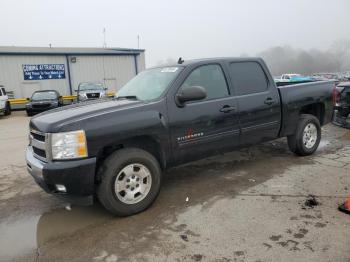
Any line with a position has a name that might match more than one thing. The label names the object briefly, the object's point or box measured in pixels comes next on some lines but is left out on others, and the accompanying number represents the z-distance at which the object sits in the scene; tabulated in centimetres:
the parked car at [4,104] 1897
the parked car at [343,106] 893
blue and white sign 2577
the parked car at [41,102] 1917
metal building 2531
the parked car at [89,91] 2069
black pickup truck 380
